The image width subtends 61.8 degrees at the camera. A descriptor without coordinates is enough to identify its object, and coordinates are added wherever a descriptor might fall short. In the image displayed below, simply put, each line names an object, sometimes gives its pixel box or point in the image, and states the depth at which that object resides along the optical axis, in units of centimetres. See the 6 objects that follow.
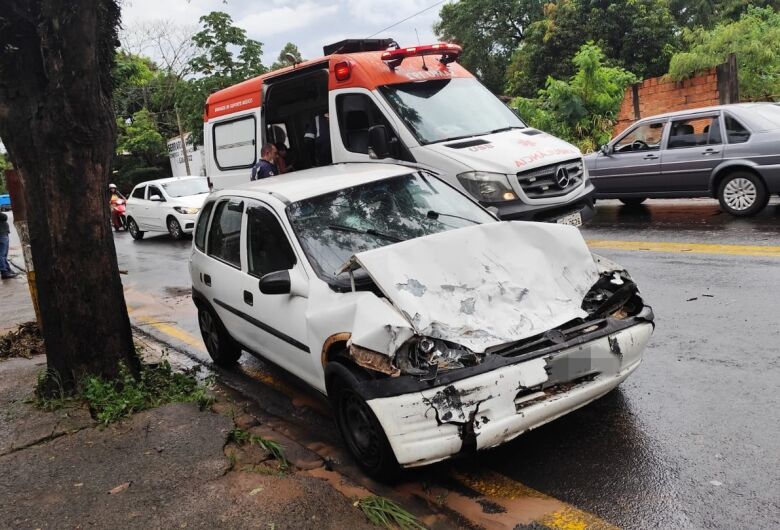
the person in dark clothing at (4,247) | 1252
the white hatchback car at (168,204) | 1585
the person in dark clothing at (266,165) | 844
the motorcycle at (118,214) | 2138
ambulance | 712
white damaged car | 318
